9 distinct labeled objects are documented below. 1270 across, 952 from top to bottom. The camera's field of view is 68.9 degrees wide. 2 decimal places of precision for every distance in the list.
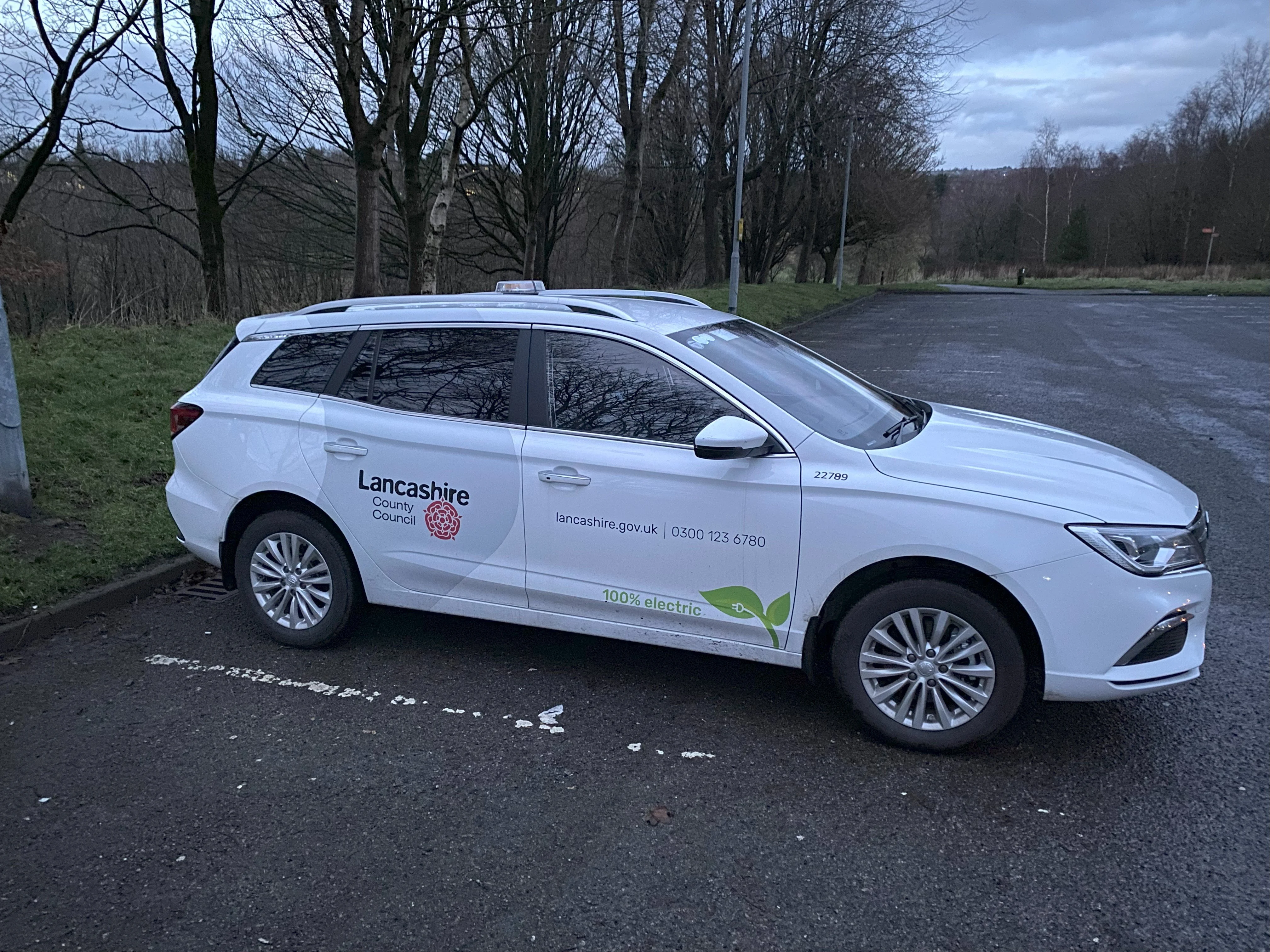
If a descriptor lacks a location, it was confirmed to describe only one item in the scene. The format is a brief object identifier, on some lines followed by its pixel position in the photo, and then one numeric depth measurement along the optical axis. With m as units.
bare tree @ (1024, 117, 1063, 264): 93.19
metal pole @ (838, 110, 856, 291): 31.70
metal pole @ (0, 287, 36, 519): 5.75
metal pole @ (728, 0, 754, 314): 19.28
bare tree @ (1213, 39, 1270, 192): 74.12
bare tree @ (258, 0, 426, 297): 12.65
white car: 3.50
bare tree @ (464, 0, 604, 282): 24.44
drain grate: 5.55
